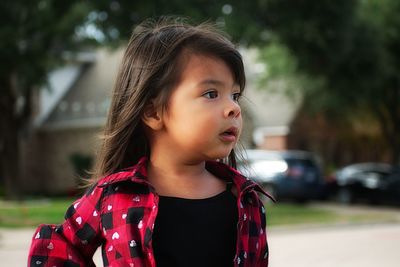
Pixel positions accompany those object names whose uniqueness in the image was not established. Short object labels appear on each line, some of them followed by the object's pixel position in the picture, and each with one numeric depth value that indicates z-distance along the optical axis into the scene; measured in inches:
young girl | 69.5
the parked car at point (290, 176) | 757.9
